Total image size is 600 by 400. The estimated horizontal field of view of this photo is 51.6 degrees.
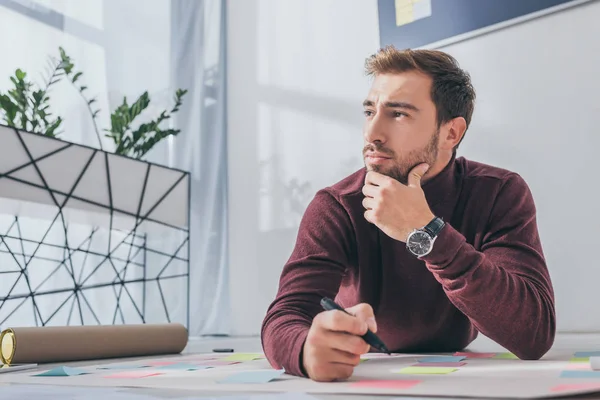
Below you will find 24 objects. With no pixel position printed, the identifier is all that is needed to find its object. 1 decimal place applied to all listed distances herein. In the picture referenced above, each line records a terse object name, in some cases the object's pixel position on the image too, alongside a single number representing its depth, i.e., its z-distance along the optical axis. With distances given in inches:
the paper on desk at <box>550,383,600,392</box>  24.0
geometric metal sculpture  75.2
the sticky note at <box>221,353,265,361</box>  52.7
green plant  82.4
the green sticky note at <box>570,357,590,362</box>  39.2
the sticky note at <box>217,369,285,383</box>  33.2
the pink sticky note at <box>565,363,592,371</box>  33.1
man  36.3
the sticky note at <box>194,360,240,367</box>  47.2
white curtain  99.7
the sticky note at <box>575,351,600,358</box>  42.7
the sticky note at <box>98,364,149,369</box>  48.6
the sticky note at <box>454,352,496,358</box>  45.1
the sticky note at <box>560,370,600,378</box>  29.2
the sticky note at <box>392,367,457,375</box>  33.3
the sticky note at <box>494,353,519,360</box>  42.4
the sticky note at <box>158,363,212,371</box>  44.2
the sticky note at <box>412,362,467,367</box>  37.4
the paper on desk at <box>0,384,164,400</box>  28.7
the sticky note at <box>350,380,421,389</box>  27.8
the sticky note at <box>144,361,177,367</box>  49.1
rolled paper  55.0
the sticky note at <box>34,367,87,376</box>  42.6
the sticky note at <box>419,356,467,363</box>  40.9
